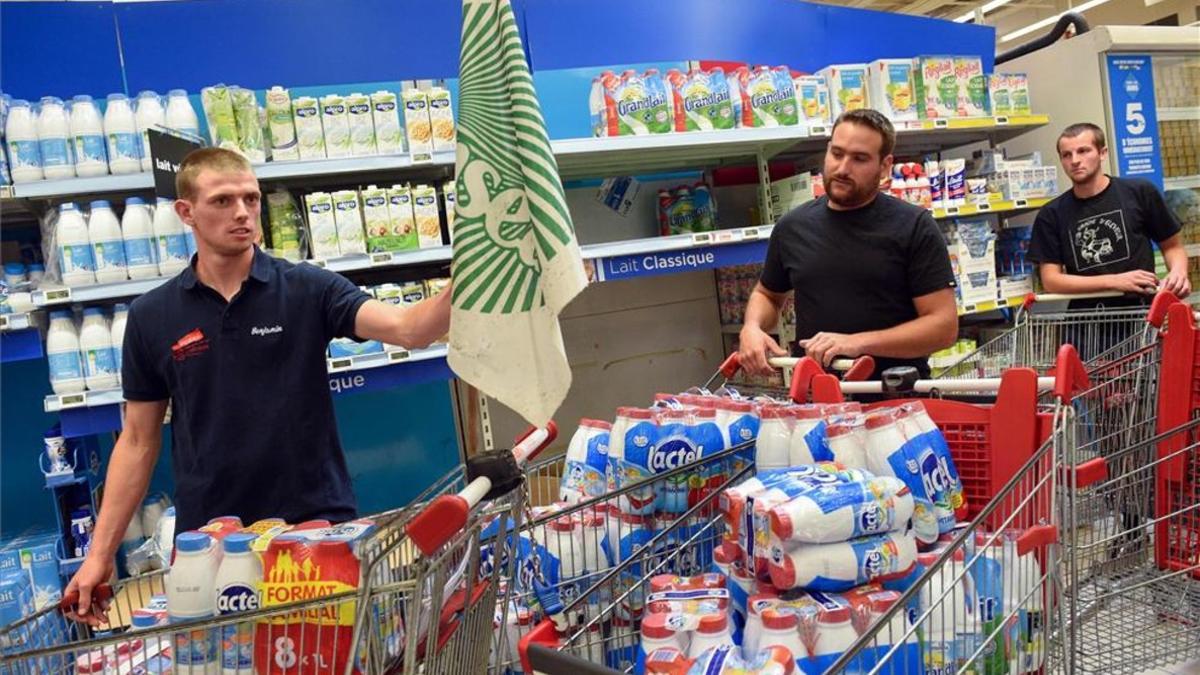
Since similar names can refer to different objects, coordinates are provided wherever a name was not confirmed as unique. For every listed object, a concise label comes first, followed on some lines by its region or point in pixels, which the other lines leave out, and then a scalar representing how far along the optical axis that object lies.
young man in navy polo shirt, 1.79
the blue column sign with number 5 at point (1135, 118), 4.59
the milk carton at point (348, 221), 2.99
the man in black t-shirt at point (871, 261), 2.30
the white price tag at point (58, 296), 2.64
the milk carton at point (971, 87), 4.18
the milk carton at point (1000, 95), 4.31
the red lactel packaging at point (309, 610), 1.00
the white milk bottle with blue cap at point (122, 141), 2.75
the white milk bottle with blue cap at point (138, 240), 2.73
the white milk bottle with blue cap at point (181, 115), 2.87
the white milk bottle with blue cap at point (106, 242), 2.70
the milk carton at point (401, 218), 3.05
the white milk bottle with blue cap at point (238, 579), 1.04
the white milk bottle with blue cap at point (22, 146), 2.67
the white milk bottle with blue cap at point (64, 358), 2.68
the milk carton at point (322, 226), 2.97
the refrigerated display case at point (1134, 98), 4.56
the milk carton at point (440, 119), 3.08
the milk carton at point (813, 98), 3.85
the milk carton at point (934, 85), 4.09
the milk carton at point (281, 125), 2.93
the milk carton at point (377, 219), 3.03
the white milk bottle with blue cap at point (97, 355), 2.70
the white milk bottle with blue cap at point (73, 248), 2.67
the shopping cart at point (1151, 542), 1.78
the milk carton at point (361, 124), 2.98
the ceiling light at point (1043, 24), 10.29
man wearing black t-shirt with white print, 3.33
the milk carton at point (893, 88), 4.00
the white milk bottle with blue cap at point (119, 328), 2.71
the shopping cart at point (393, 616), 0.93
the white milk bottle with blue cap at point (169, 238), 2.76
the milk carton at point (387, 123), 3.02
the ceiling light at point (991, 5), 10.14
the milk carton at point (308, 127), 2.94
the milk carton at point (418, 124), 3.06
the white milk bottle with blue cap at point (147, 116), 2.79
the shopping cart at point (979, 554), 1.08
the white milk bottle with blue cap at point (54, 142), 2.70
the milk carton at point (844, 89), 3.96
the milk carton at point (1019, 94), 4.37
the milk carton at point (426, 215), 3.09
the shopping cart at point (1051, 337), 3.05
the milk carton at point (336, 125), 2.96
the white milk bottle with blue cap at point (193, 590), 1.03
